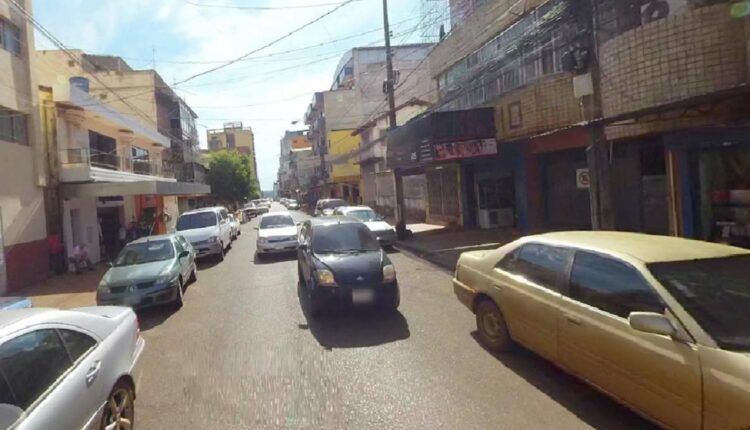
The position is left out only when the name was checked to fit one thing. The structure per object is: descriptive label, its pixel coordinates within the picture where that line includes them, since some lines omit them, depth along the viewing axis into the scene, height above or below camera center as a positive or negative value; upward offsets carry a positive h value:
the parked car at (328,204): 28.89 +0.36
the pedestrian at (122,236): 19.80 -0.43
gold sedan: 2.94 -1.01
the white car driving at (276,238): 14.70 -0.76
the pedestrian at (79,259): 15.29 -0.96
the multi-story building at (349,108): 46.72 +12.12
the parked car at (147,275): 8.19 -0.94
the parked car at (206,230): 14.88 -0.35
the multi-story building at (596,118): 7.70 +1.68
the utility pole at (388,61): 17.06 +5.29
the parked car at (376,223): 15.54 -0.58
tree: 48.19 +4.21
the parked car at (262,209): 53.12 +0.67
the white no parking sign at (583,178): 10.12 +0.27
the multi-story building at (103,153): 15.49 +3.21
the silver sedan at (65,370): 2.69 -0.93
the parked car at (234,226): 21.64 -0.45
